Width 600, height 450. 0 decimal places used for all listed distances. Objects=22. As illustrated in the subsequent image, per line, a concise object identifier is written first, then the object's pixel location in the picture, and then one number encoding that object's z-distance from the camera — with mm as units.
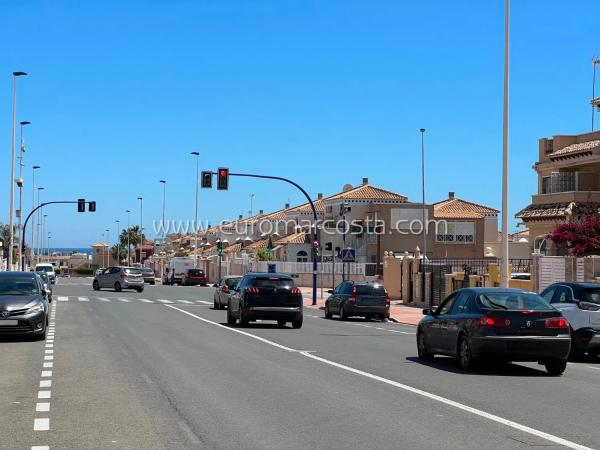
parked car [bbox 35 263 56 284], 72675
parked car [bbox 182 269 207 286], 82438
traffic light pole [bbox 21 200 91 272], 72875
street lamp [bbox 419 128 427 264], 62922
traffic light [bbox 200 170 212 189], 45750
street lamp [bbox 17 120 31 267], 67625
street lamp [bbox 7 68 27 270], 65000
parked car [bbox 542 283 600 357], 19016
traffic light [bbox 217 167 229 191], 46156
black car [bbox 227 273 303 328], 28047
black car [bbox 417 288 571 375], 15758
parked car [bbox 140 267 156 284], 85256
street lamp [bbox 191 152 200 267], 93588
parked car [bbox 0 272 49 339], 20844
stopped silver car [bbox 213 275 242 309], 40219
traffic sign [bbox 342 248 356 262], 46938
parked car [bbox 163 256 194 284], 86062
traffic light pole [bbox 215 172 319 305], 48031
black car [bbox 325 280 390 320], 35375
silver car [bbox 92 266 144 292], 60062
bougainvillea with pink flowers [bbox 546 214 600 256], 40000
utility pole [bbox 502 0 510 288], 29750
